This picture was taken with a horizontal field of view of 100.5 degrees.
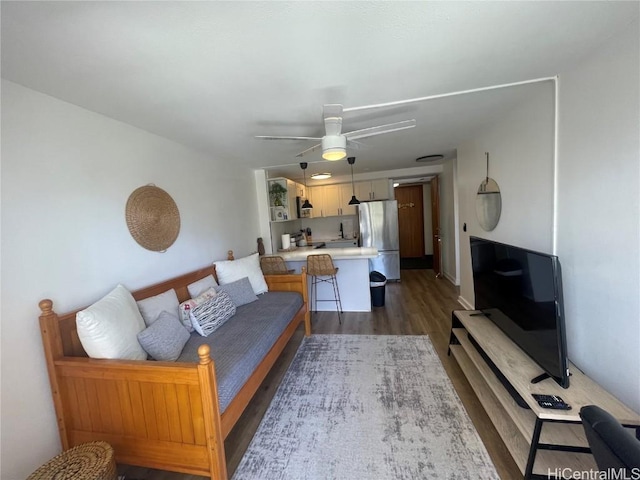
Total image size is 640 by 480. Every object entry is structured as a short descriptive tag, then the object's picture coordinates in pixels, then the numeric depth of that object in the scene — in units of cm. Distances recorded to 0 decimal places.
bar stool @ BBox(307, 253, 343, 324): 354
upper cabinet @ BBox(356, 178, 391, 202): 570
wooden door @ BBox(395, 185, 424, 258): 759
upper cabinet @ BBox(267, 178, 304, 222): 474
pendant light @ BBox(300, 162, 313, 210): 384
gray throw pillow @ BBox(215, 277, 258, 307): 286
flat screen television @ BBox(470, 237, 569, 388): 144
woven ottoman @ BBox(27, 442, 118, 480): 122
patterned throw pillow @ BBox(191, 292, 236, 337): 222
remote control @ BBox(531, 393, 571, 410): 131
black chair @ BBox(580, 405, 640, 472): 63
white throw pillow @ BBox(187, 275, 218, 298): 264
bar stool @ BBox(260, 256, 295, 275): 365
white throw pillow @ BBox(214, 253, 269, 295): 310
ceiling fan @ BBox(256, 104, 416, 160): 191
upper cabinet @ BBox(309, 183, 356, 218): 615
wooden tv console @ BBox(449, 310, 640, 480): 131
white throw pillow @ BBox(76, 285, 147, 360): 158
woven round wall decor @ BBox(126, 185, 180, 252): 223
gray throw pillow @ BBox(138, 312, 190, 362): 179
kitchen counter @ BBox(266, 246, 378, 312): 395
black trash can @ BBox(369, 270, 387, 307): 417
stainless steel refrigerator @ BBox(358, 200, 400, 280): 546
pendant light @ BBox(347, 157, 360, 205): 371
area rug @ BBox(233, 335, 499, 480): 156
